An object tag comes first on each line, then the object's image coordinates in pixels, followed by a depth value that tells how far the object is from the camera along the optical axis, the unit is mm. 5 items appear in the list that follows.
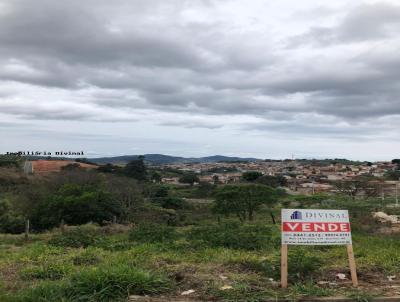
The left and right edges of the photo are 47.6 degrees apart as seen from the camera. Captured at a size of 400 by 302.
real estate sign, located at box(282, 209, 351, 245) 5734
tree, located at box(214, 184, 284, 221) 31828
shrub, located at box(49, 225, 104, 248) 9453
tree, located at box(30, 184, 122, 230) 27953
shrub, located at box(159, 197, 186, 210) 41625
